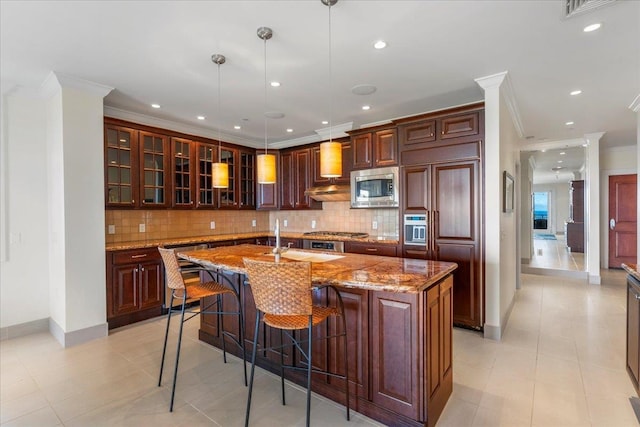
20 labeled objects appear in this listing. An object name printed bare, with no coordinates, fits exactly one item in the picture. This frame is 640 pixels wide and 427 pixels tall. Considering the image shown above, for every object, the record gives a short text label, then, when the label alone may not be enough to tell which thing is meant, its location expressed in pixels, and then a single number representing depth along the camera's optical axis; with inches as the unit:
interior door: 260.2
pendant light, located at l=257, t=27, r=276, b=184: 116.0
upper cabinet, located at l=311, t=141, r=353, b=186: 191.3
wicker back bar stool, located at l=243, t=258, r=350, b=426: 68.4
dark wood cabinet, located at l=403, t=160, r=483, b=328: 134.3
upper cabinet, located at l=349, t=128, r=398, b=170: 164.9
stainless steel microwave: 162.9
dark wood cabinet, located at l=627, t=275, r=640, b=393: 85.0
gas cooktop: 190.5
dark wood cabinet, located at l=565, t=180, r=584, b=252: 338.3
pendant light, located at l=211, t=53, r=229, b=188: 128.2
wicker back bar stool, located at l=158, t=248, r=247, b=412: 92.6
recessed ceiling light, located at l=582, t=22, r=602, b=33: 90.9
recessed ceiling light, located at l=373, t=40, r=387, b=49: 99.9
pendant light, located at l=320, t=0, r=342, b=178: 98.4
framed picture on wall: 136.6
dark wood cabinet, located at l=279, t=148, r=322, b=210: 215.1
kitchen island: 72.2
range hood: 191.2
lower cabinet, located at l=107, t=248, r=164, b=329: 142.2
